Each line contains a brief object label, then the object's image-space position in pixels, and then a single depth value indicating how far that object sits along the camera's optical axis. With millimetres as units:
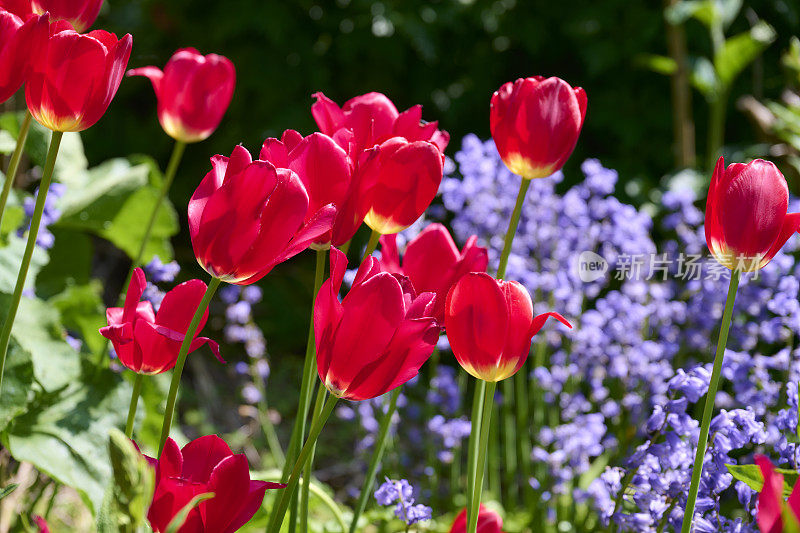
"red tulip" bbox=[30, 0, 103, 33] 1293
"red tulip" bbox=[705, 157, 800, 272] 1146
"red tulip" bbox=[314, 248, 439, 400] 1108
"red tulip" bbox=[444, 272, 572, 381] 1133
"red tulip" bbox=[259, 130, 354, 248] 1163
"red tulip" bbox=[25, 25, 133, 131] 1180
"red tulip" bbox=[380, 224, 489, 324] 1214
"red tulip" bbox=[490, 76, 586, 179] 1222
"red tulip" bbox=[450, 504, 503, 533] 1212
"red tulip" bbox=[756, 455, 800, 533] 1041
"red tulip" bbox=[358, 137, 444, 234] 1174
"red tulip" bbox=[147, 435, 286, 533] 1103
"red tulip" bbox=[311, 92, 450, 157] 1237
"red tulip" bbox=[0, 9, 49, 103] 1186
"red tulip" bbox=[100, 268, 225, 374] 1192
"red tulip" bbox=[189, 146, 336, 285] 1118
